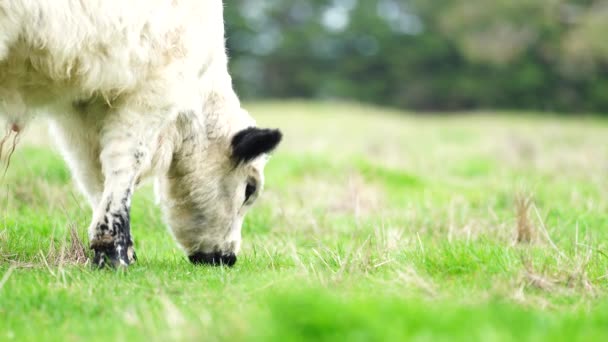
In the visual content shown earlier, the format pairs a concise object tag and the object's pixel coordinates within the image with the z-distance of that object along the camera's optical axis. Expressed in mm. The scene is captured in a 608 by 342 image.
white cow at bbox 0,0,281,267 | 9461
